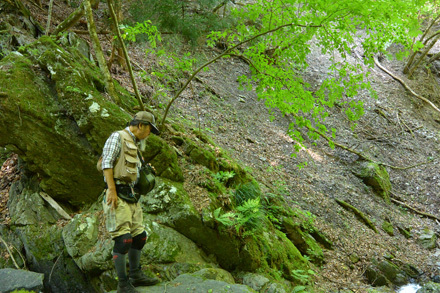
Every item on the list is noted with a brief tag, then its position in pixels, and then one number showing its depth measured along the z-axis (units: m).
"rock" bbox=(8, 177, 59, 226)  5.17
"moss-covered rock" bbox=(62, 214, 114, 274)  4.37
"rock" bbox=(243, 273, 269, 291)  4.88
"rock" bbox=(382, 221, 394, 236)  9.67
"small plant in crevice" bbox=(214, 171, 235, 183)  6.22
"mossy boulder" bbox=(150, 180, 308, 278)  5.00
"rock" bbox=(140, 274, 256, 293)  3.71
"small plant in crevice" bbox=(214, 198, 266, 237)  5.00
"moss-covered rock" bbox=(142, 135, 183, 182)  5.53
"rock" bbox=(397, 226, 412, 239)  9.91
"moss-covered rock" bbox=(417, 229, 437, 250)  9.50
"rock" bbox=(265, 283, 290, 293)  4.68
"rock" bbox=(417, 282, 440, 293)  6.83
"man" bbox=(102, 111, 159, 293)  3.58
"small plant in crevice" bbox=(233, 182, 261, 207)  6.32
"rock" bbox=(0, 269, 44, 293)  3.64
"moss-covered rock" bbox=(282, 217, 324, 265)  7.18
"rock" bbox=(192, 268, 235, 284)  4.25
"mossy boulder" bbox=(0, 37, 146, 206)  5.09
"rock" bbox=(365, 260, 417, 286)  7.18
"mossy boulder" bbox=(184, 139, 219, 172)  6.44
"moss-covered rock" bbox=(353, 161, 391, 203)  11.63
